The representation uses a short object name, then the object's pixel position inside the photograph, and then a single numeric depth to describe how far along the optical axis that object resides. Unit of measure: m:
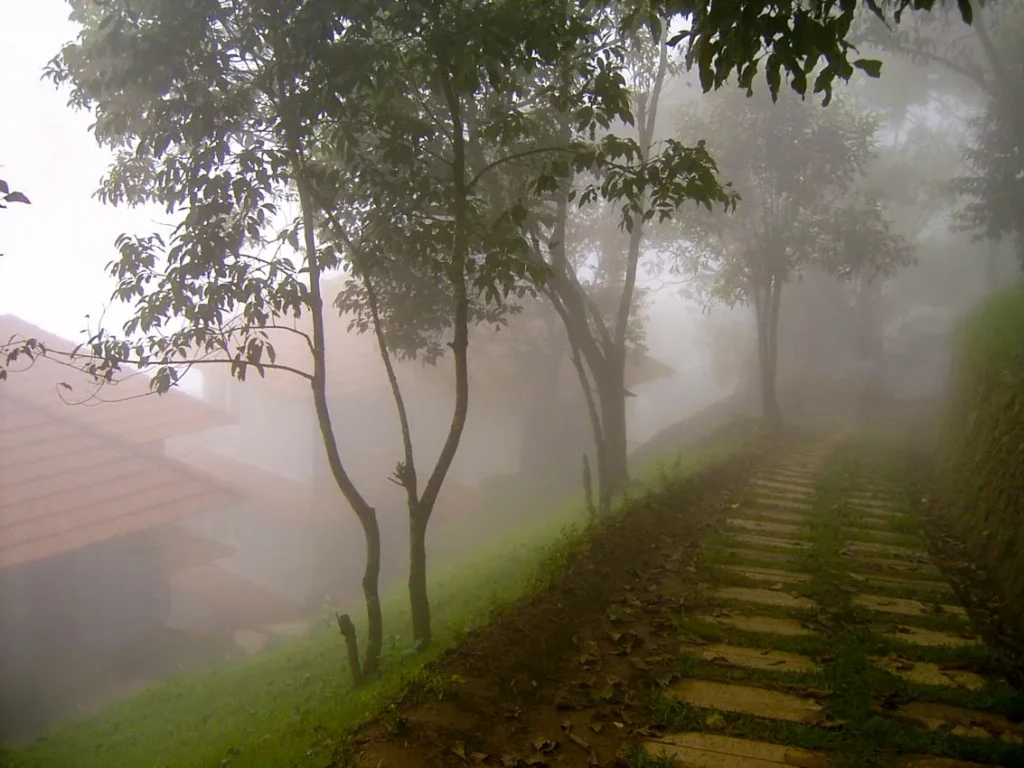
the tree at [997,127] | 18.80
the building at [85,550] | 12.72
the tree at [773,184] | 19.89
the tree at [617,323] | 13.08
